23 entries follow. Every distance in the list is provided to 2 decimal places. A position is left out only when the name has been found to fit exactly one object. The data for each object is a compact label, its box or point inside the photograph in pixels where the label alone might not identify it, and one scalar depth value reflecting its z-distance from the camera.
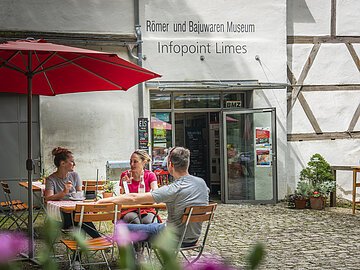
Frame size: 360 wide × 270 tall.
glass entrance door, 12.12
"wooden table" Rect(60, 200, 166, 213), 5.71
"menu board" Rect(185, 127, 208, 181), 13.81
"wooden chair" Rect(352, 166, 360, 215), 10.47
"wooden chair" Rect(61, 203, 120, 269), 5.16
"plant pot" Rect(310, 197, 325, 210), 11.50
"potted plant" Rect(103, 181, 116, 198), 7.04
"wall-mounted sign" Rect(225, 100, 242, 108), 12.64
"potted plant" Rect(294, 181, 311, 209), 11.55
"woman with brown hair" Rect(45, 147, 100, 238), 6.53
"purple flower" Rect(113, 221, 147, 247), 0.93
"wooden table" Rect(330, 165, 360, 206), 11.67
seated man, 5.05
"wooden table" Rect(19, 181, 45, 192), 8.40
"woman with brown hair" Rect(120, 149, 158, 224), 6.28
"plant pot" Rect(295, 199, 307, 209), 11.55
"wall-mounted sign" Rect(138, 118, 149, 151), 11.77
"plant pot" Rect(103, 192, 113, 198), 7.03
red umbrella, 5.93
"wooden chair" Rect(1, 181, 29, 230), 7.98
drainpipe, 11.66
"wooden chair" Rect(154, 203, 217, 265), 4.95
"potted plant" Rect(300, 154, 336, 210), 11.53
